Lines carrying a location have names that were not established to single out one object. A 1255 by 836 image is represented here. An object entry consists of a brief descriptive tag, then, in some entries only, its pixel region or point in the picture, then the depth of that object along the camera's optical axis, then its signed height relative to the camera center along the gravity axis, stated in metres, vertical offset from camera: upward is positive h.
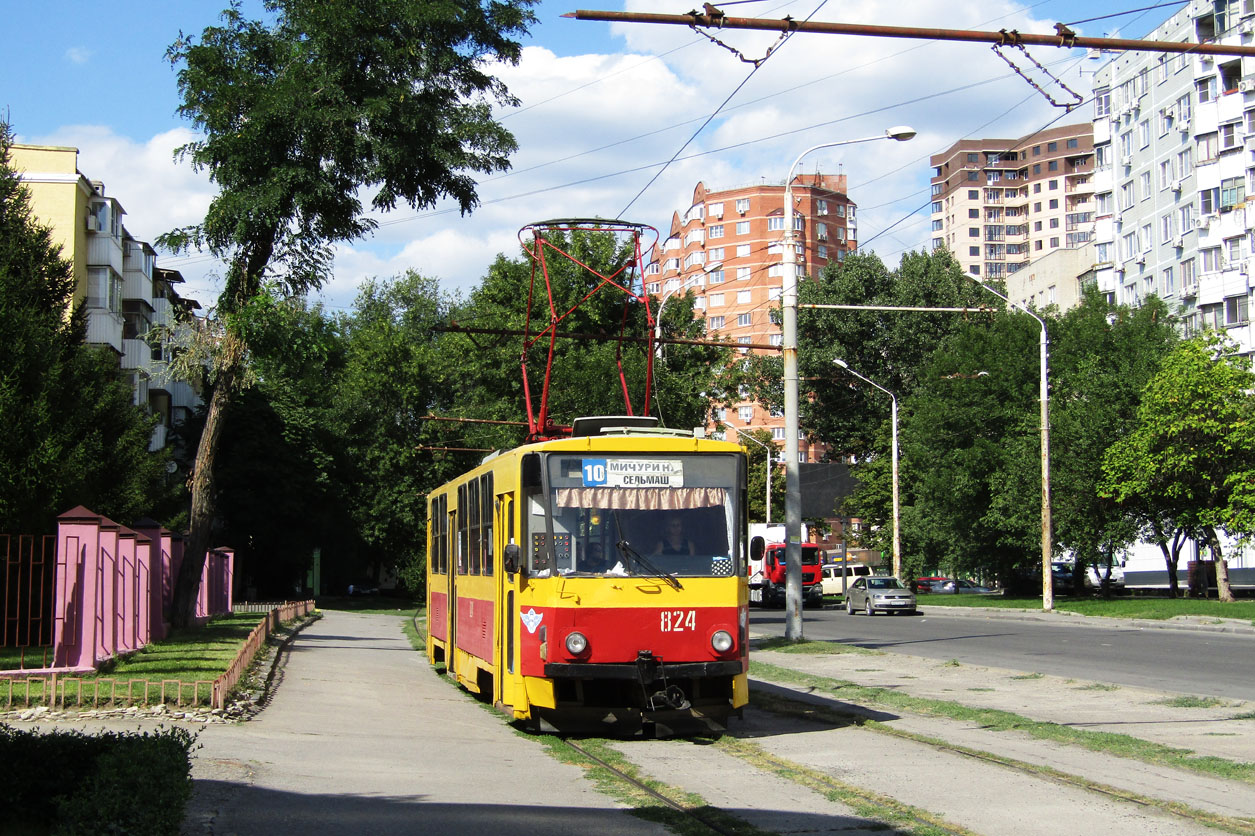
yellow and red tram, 12.40 -0.36
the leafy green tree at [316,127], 25.59 +8.05
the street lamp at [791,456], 25.72 +1.66
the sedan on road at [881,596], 45.72 -1.87
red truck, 54.72 -1.44
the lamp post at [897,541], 50.84 +0.02
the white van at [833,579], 63.12 -1.73
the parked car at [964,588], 82.25 -2.97
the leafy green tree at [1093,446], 47.16 +3.28
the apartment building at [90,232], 49.91 +12.10
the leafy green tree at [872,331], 69.75 +10.97
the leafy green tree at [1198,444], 41.84 +2.99
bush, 6.59 -1.24
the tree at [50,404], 32.88 +3.95
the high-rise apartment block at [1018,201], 151.00 +38.70
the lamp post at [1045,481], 39.78 +1.74
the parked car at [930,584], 80.88 -2.70
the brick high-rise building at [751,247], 115.94 +26.17
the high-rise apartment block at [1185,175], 63.59 +18.77
